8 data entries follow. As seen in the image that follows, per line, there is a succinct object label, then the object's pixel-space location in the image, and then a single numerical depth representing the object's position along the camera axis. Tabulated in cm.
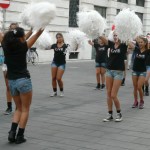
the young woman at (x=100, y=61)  1515
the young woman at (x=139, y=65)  1109
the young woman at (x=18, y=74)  731
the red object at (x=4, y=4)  1326
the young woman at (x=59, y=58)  1290
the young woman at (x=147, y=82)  1358
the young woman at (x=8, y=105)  1001
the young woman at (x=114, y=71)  948
